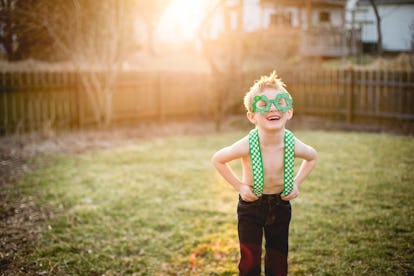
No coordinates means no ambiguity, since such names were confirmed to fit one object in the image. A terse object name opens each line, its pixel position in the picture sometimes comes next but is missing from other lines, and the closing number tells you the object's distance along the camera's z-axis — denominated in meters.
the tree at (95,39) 8.68
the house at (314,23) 22.67
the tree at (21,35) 7.44
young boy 2.39
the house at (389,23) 25.88
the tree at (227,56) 9.80
